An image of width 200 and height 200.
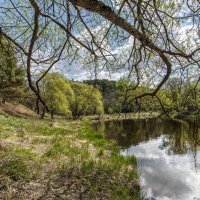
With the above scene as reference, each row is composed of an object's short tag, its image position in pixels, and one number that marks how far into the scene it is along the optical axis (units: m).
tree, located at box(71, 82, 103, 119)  30.14
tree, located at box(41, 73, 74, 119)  27.29
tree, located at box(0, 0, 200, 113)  2.45
